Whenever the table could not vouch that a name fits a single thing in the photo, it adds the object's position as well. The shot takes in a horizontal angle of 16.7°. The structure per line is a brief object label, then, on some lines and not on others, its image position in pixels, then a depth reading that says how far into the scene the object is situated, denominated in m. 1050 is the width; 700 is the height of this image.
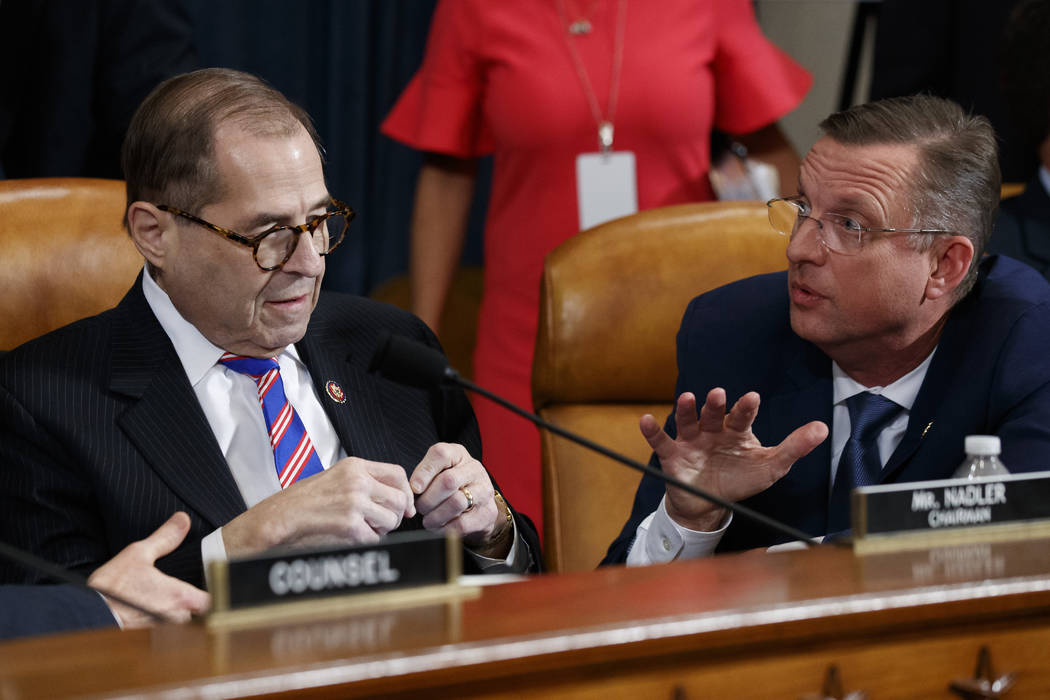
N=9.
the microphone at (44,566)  2.53
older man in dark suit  2.86
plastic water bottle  2.75
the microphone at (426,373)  2.65
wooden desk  2.45
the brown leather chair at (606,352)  3.18
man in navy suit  2.92
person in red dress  3.48
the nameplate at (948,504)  2.64
